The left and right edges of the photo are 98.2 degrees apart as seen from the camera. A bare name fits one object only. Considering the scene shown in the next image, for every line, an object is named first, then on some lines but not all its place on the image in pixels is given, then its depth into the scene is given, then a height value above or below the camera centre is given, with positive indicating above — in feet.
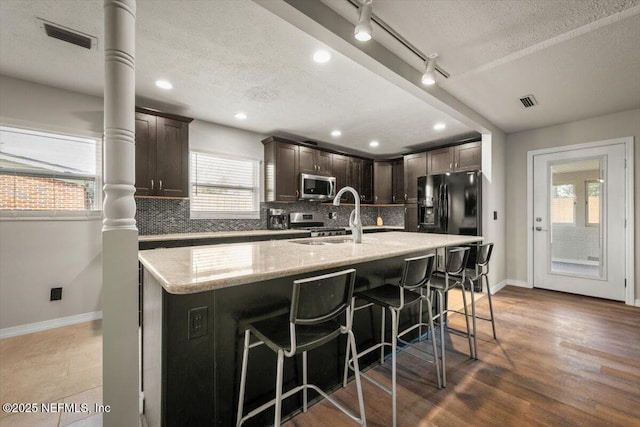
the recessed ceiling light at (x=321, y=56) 7.38 +4.25
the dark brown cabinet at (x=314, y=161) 15.49 +2.96
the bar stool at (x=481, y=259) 8.28 -1.47
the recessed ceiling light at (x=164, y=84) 9.05 +4.32
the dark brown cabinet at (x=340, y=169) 17.31 +2.73
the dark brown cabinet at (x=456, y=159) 14.25 +2.85
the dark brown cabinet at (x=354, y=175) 18.29 +2.43
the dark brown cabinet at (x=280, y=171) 14.40 +2.22
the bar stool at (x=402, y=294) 5.36 -1.77
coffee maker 15.05 -0.37
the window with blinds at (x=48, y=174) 9.05 +1.42
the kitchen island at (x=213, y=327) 3.79 -1.73
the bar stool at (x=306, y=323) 3.76 -1.77
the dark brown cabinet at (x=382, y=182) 19.45 +2.09
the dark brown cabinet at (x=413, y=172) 16.65 +2.40
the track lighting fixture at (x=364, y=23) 5.30 +3.61
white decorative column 3.81 -0.16
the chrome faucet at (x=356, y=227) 7.66 -0.43
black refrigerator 13.43 +0.39
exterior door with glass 12.03 -0.54
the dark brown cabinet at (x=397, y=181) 19.02 +2.11
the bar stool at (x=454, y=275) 7.01 -1.78
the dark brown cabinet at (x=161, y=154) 10.55 +2.36
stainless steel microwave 15.28 +1.44
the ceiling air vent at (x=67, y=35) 6.39 +4.35
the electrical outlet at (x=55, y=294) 9.57 -2.78
